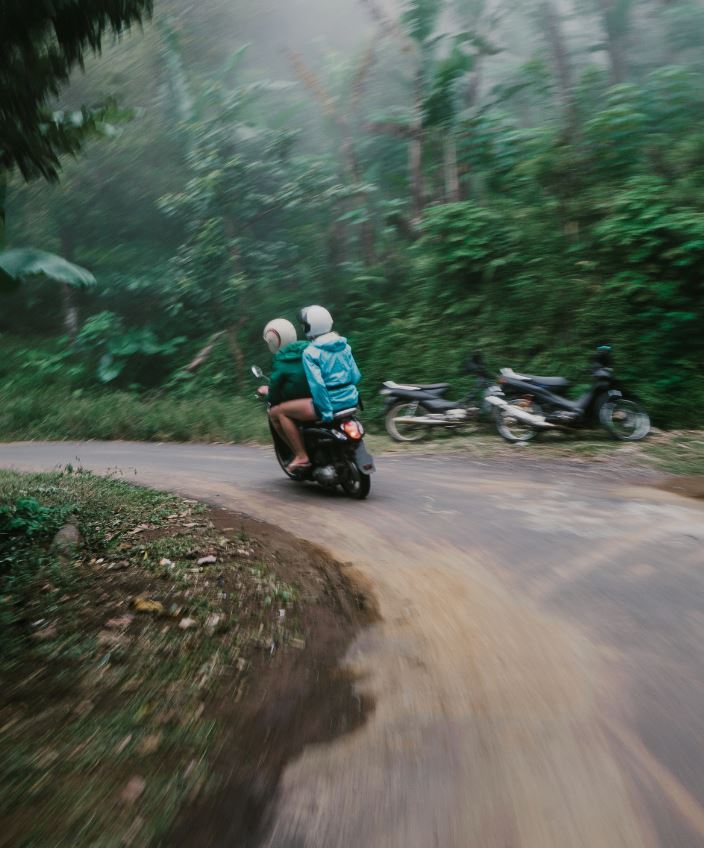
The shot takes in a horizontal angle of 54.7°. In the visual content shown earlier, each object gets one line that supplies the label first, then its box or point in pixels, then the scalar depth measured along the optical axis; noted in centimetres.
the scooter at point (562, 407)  927
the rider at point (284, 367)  697
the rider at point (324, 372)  668
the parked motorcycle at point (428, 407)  1108
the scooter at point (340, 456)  662
